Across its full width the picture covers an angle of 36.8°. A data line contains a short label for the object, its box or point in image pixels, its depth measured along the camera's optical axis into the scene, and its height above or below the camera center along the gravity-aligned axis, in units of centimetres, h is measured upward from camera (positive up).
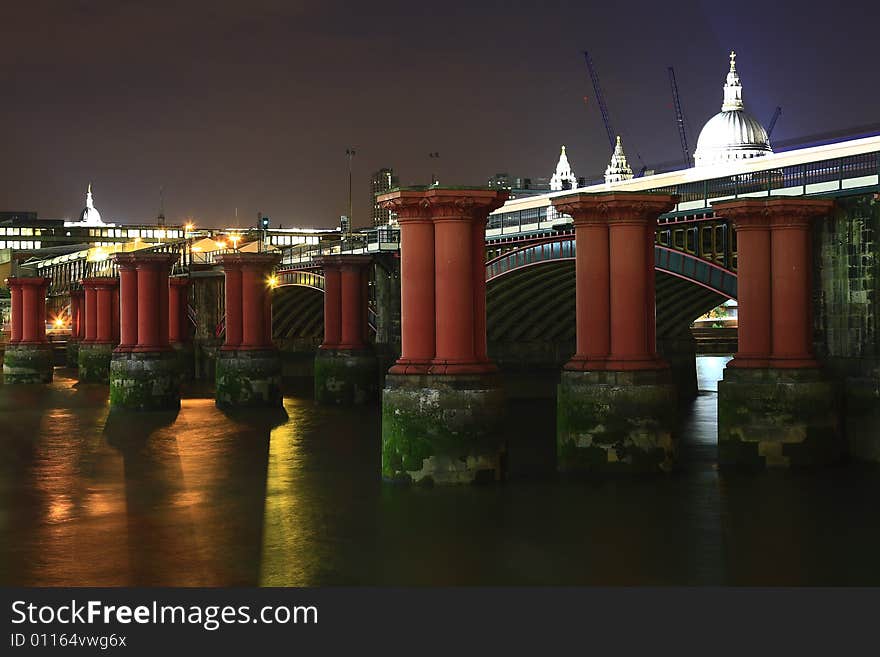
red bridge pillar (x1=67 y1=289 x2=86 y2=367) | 9038 +149
